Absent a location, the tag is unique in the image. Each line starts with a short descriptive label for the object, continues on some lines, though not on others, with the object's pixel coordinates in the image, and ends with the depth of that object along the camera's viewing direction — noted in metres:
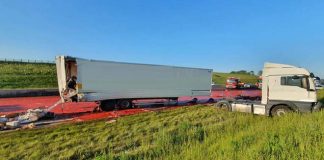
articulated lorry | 12.55
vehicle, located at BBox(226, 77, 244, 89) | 45.44
